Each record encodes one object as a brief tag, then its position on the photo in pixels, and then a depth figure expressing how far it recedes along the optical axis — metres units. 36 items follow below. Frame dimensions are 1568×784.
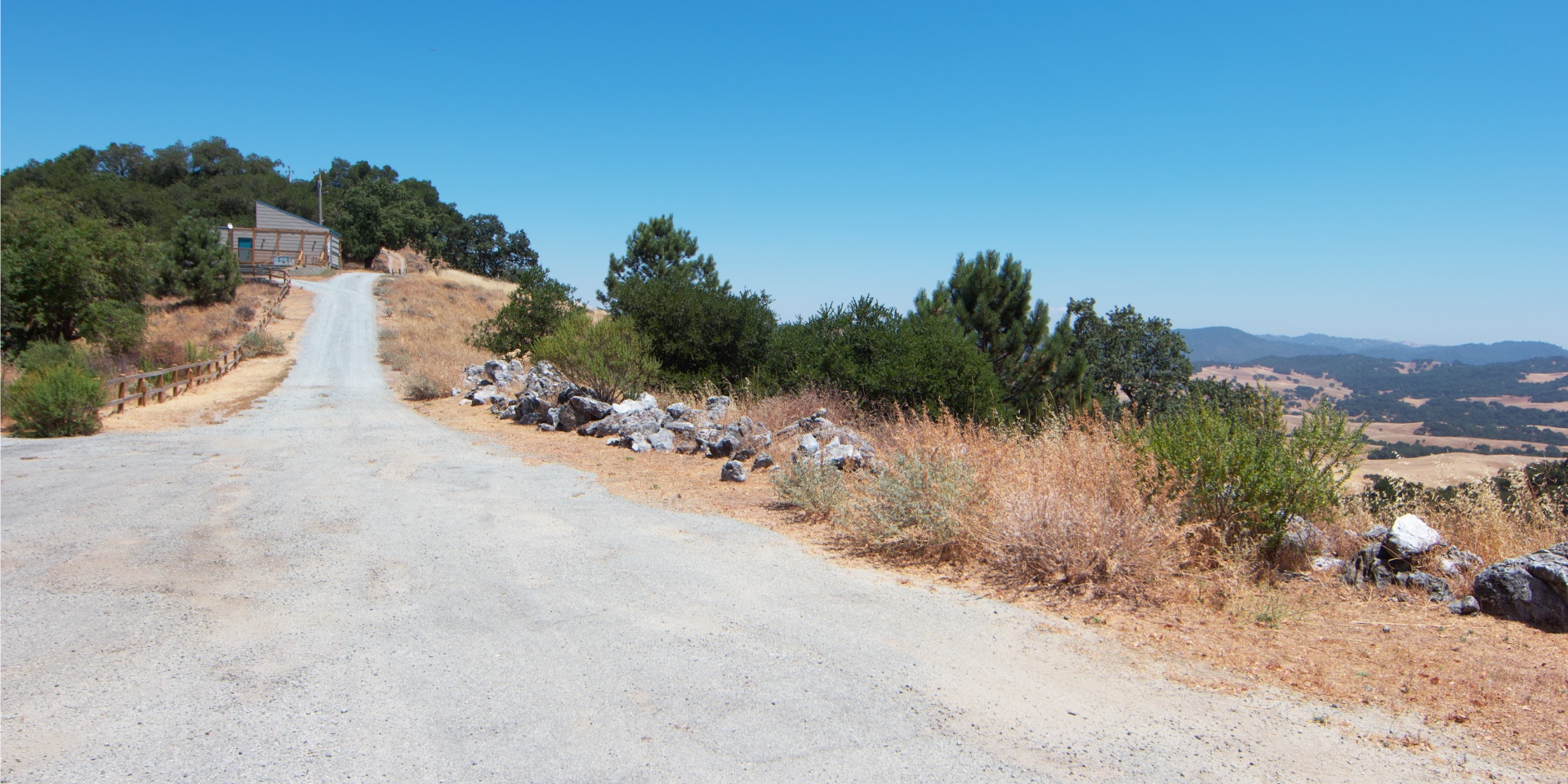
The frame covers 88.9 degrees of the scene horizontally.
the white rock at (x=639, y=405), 14.56
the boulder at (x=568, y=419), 14.74
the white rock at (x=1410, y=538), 6.00
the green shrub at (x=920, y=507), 6.69
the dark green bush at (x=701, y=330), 19.59
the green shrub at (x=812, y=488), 8.13
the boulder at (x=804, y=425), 11.83
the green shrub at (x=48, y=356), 20.56
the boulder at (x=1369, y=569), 5.95
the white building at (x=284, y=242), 53.72
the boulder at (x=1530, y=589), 5.07
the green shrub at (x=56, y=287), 26.92
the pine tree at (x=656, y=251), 38.09
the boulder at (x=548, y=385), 16.31
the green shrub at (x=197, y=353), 22.12
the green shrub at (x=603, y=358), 16.25
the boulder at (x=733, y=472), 10.23
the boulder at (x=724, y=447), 11.70
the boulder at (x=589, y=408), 14.66
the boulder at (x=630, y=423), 13.49
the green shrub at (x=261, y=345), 27.88
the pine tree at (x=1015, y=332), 22.38
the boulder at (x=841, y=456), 9.65
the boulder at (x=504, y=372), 19.80
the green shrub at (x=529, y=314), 24.06
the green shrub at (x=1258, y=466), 6.34
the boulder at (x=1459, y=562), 5.98
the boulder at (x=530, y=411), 15.60
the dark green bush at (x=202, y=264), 38.81
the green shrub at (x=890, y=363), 13.64
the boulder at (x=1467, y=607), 5.39
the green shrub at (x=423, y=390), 19.97
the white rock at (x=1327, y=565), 6.24
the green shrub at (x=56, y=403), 13.26
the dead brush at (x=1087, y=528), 5.73
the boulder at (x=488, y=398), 18.11
